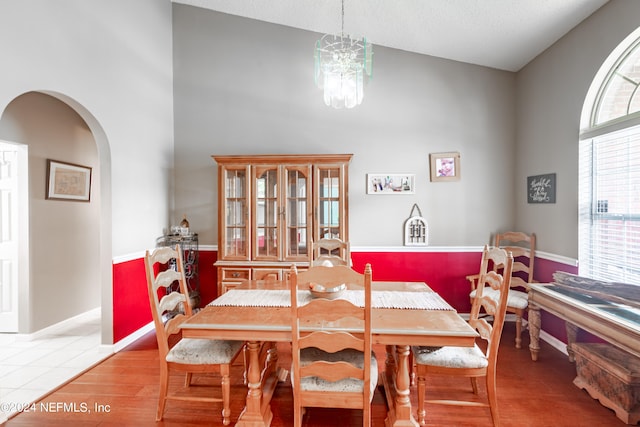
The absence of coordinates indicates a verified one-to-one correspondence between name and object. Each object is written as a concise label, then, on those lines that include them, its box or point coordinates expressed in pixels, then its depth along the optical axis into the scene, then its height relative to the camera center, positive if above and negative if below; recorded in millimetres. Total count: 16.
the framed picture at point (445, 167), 3826 +537
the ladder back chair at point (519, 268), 3080 -584
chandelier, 2348 +1009
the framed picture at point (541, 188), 3158 +246
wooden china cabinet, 3516 +26
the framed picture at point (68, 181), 3436 +351
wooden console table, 1860 -682
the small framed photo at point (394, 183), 3859 +349
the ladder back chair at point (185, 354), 1945 -860
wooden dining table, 1631 -595
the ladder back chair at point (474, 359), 1827 -856
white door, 3268 -271
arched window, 2432 +275
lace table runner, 2018 -575
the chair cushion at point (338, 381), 1663 -876
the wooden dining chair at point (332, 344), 1528 -641
